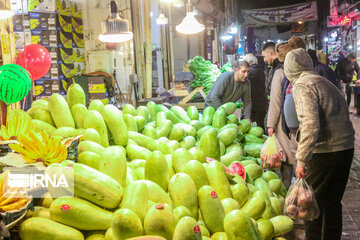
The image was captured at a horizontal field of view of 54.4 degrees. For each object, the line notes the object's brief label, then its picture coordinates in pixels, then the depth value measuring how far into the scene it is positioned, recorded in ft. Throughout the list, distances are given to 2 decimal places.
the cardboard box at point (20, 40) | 29.45
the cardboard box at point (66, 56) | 33.30
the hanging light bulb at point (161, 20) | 33.22
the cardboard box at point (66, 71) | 33.63
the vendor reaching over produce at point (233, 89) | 16.79
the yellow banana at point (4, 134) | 6.51
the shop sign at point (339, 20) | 46.60
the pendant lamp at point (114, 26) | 16.93
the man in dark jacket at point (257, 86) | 21.35
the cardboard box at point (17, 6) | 27.55
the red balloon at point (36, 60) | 15.30
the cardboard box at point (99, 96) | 27.78
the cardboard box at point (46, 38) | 32.25
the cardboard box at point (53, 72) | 33.17
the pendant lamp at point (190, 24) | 23.00
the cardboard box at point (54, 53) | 32.91
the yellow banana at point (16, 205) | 4.78
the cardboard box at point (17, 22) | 30.30
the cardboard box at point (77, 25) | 34.36
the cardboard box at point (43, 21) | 31.89
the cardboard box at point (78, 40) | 34.65
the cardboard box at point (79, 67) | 34.96
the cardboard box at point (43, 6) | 31.50
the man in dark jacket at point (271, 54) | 16.78
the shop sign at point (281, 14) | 46.45
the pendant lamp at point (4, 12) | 11.13
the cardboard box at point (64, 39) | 32.99
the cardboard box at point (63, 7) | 32.60
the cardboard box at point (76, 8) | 33.90
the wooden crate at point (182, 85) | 23.76
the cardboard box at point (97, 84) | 27.66
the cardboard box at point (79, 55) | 34.84
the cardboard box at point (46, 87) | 32.91
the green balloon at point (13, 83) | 8.93
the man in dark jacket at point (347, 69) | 40.78
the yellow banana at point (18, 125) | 6.70
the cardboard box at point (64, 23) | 32.65
